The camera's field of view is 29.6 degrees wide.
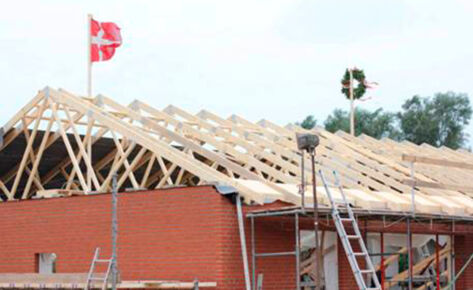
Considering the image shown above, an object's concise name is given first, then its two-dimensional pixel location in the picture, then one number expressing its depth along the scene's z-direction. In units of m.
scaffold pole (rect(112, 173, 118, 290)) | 13.10
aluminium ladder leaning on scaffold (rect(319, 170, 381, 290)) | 15.87
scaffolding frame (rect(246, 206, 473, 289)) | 16.62
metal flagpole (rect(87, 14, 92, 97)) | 23.23
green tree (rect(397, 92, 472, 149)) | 64.31
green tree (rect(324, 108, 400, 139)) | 65.00
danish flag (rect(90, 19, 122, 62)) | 24.30
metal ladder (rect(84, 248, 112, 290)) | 17.44
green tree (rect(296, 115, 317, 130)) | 67.69
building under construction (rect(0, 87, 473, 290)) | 17.41
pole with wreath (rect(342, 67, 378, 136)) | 43.84
